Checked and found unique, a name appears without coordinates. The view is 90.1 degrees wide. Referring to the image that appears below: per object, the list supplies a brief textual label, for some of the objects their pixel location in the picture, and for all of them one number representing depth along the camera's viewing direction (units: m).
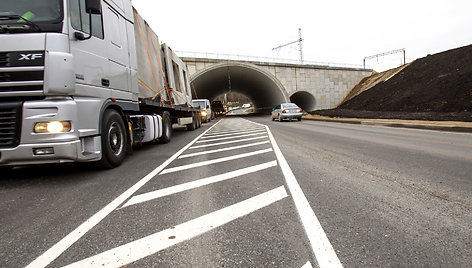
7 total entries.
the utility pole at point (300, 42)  43.00
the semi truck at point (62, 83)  3.54
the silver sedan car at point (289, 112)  19.08
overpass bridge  28.27
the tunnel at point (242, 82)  28.98
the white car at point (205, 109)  22.07
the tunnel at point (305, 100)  33.88
